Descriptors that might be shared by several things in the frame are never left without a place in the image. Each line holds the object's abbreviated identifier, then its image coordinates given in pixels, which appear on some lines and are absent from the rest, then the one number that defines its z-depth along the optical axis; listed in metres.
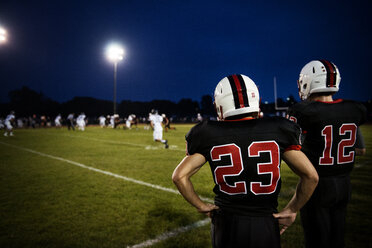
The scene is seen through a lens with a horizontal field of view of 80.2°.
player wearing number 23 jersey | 1.49
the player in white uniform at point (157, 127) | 13.09
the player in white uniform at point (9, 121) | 19.03
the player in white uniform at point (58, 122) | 33.03
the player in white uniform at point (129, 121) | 30.43
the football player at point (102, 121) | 36.90
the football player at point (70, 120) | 28.12
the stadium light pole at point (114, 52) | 31.39
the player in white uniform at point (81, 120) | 28.38
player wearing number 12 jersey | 2.08
